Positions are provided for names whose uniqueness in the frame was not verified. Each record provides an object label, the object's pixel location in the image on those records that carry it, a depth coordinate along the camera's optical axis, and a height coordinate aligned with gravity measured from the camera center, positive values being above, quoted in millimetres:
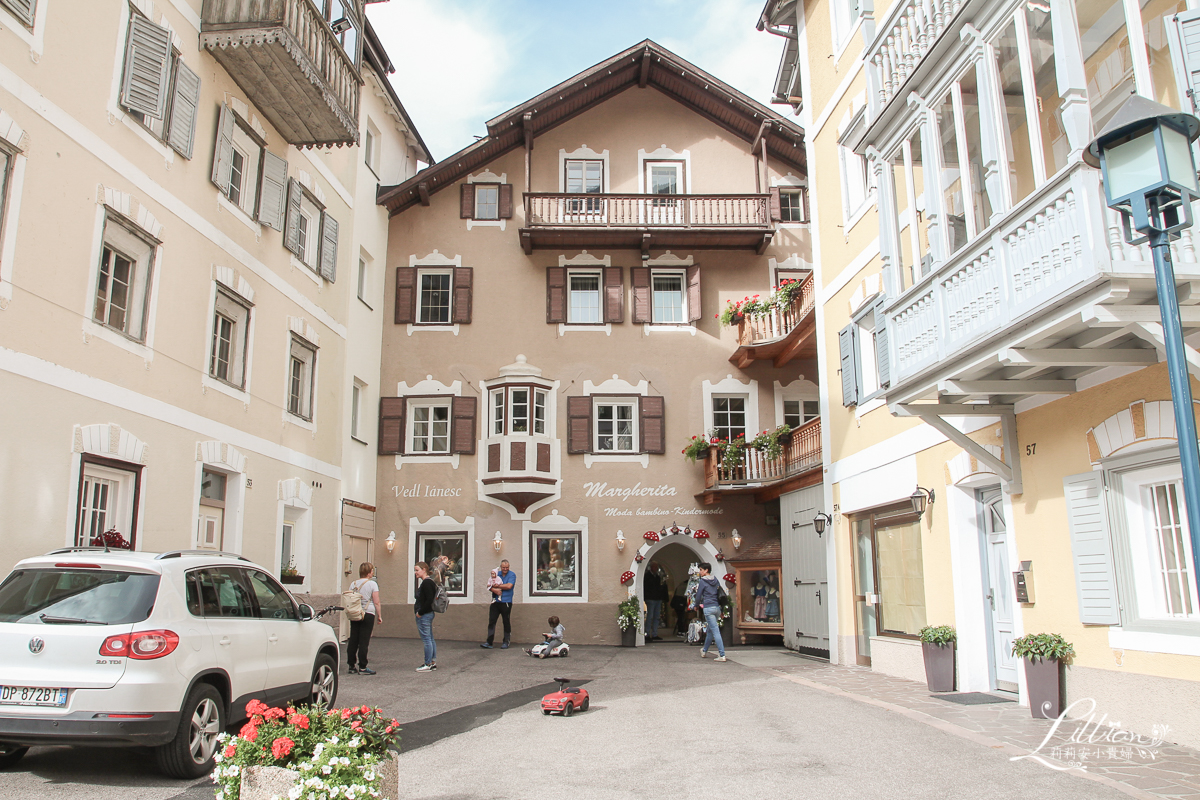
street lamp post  4445 +1929
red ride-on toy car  9422 -1264
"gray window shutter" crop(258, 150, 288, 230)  15148 +6448
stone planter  4473 -979
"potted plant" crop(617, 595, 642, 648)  19859 -896
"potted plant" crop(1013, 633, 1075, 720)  8930 -935
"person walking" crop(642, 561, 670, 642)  22031 -648
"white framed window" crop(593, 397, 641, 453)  21219 +3486
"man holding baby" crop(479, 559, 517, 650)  18066 -367
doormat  10203 -1407
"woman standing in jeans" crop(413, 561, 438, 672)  13742 -505
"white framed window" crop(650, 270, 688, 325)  22016 +6681
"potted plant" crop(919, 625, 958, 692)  11070 -1017
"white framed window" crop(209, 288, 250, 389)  14008 +3756
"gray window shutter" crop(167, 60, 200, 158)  12492 +6432
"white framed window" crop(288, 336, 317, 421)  16750 +3734
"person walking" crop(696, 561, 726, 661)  16047 -445
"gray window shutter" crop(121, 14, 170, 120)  11555 +6529
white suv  6074 -504
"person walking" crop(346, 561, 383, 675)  13172 -670
